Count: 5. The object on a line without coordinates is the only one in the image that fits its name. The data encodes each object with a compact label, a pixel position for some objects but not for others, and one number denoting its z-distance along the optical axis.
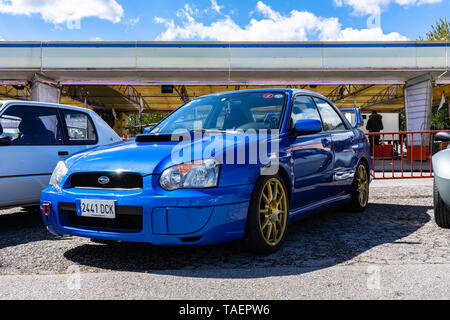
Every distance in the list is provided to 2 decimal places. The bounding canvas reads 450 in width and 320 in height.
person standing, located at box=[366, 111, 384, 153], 18.38
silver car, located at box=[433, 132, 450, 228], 4.02
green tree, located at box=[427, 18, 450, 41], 36.31
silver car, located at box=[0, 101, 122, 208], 4.72
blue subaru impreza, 3.10
